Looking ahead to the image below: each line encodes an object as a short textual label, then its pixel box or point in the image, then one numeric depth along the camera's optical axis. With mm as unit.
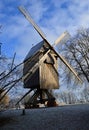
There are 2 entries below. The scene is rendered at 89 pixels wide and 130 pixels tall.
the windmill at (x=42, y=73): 10202
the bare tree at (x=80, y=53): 15966
